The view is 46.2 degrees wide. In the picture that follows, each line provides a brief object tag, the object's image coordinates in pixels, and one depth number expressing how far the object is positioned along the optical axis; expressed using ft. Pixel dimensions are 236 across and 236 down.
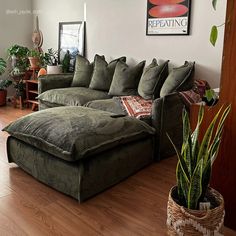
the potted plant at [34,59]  15.43
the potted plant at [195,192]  4.60
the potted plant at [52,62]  14.66
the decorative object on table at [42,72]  14.57
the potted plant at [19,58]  15.74
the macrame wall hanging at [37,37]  17.43
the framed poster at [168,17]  10.28
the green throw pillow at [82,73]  13.25
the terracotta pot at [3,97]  16.23
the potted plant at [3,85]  16.15
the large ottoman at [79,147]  6.47
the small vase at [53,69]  14.64
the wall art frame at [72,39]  14.57
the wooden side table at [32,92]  15.31
